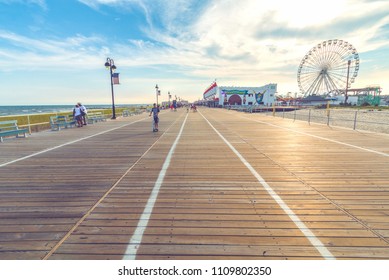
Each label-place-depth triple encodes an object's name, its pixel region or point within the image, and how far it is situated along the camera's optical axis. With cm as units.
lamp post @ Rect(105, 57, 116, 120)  2142
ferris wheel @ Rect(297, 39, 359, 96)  5872
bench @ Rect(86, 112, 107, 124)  1953
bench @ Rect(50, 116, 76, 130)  1438
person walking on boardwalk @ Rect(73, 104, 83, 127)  1601
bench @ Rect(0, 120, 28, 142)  1024
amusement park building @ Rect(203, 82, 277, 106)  8356
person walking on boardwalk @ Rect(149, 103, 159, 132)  1326
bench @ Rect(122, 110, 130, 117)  2979
